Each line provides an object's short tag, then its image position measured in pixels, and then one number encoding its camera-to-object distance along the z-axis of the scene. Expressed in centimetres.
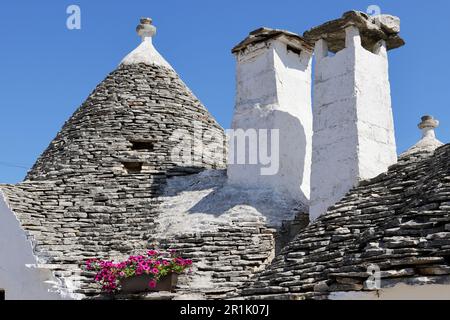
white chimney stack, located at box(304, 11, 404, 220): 1172
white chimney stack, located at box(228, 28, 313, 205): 1328
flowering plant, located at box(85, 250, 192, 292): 1091
